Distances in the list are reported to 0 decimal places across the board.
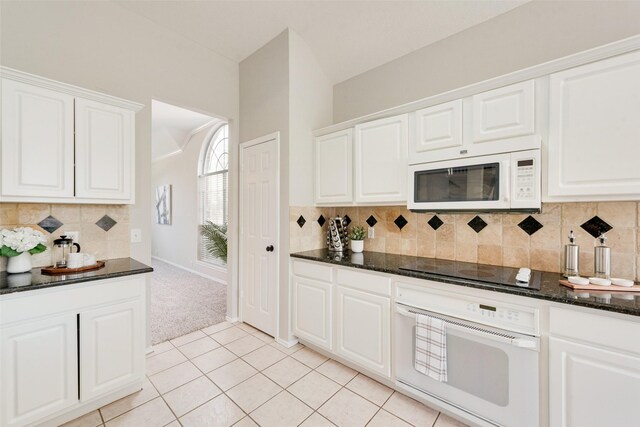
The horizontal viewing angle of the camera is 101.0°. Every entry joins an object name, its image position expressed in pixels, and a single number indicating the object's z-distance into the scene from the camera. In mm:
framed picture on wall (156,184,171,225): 6362
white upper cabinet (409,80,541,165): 1652
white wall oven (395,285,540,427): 1423
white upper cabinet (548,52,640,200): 1385
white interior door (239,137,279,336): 2783
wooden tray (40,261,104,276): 1784
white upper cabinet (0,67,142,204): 1681
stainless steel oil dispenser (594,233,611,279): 1560
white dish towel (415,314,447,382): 1659
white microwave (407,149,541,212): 1629
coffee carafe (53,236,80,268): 1933
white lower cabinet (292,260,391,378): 2008
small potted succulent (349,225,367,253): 2688
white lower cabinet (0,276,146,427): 1470
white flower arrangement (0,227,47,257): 1650
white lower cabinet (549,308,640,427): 1199
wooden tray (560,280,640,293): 1411
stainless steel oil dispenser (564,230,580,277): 1660
